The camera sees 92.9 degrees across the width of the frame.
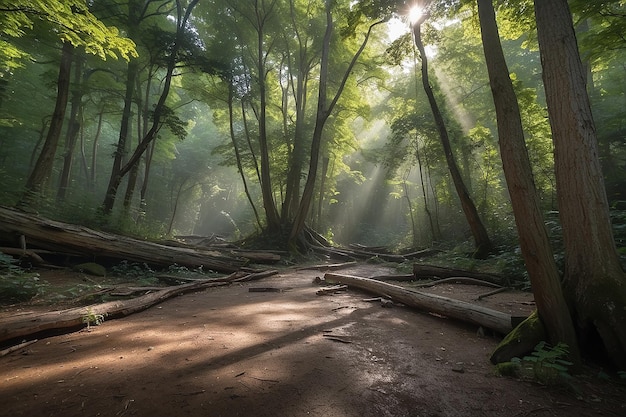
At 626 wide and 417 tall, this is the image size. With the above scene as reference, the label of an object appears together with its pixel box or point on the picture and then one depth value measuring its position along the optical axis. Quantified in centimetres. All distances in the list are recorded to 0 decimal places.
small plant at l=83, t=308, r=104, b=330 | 394
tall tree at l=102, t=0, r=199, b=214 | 1023
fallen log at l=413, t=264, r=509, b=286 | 709
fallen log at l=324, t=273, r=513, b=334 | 370
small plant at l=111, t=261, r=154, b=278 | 762
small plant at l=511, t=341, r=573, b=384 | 254
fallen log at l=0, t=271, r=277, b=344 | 329
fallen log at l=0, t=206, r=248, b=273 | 681
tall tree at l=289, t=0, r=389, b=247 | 1238
